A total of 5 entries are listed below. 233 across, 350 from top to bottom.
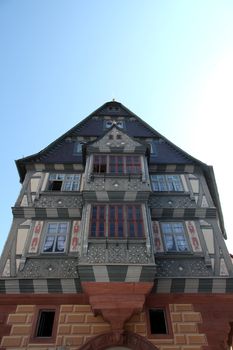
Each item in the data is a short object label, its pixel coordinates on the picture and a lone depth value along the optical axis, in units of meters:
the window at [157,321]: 10.74
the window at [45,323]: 10.55
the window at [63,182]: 16.33
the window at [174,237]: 13.22
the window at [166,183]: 16.36
